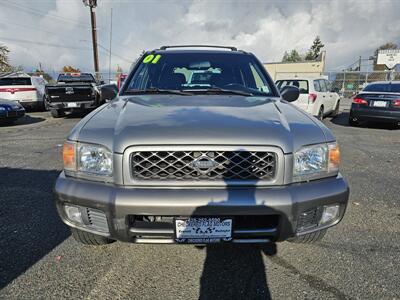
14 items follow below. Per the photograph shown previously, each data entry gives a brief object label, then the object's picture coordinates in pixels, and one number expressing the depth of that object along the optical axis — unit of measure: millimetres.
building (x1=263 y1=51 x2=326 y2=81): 39500
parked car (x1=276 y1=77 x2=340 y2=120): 10023
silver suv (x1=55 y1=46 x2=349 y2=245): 1960
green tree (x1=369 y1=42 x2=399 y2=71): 56250
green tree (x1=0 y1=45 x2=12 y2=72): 27016
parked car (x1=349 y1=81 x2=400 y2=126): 9227
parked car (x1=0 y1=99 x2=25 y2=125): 9664
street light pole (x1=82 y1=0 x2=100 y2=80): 25986
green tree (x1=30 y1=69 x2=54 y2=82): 29088
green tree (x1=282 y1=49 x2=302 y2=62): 69000
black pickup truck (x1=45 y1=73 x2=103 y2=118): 11359
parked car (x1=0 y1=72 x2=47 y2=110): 12594
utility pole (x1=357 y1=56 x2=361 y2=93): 22352
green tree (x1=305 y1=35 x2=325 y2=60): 71794
